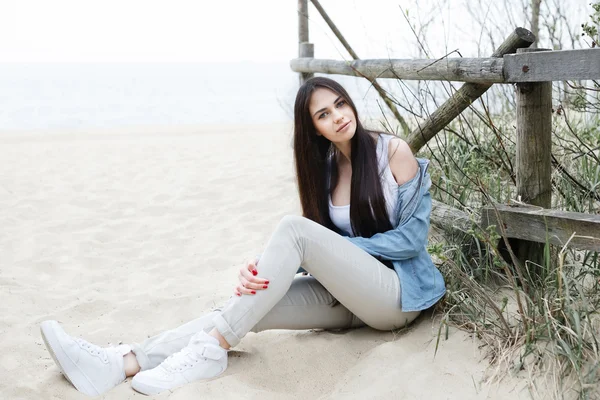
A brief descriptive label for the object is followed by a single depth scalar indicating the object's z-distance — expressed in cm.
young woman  238
